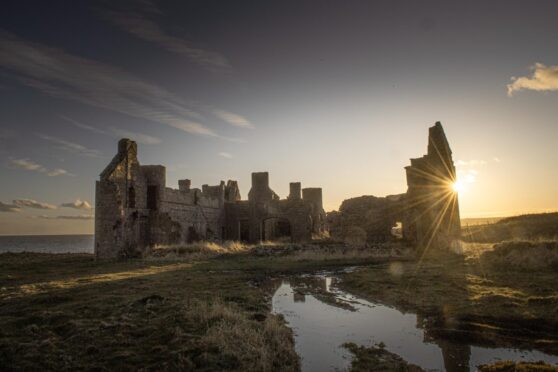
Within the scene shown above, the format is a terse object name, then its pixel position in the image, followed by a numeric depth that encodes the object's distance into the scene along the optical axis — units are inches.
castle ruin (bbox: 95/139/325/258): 956.6
